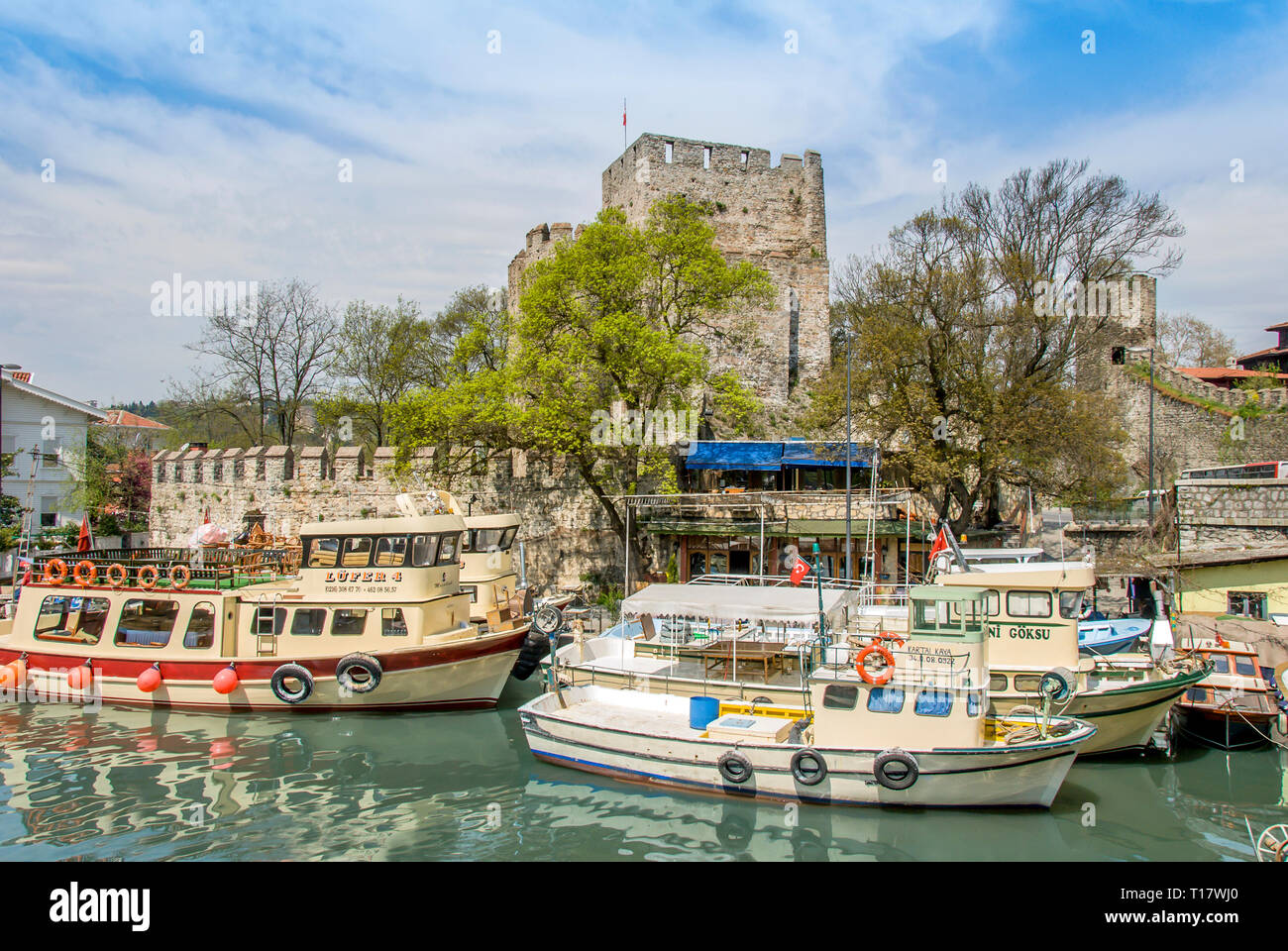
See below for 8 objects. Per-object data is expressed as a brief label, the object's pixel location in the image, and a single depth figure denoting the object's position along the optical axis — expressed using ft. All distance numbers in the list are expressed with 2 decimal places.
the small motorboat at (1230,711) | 48.78
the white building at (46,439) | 106.83
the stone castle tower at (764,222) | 105.70
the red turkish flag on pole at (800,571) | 57.11
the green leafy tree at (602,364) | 77.61
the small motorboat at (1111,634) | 57.88
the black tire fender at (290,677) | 52.85
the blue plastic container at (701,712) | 45.11
